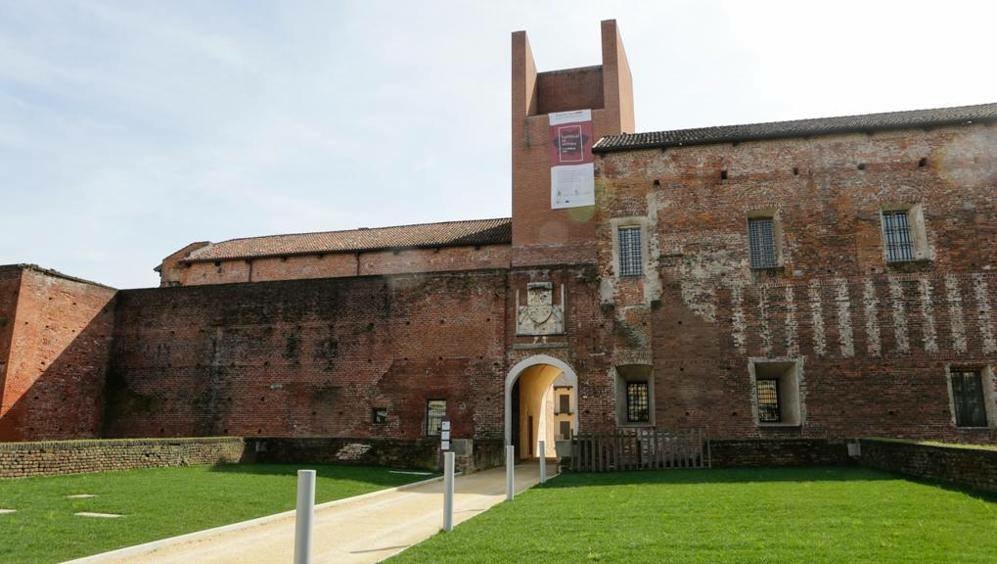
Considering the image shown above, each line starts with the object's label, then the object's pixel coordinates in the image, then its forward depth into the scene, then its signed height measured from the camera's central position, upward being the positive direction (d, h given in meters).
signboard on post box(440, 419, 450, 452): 17.47 -0.72
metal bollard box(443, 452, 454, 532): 7.71 -0.97
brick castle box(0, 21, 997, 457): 18.12 +2.51
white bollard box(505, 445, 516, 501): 10.59 -0.96
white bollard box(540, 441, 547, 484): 13.01 -1.07
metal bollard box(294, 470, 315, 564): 4.30 -0.66
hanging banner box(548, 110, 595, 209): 28.09 +9.98
